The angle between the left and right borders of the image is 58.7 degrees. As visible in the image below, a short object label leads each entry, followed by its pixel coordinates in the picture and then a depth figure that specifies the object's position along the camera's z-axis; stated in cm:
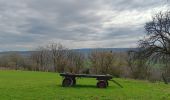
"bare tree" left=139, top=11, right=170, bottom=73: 2188
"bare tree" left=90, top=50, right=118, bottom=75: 3868
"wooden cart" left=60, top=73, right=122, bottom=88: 1163
